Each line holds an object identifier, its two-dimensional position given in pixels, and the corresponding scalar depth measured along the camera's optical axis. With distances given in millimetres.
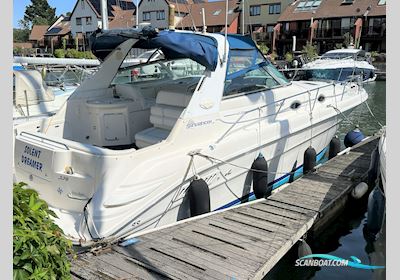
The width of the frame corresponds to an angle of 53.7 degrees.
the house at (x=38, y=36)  66844
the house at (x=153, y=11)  49875
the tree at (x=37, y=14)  92375
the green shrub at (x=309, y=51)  36656
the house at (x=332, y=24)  41219
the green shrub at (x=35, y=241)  2197
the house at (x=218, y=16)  47578
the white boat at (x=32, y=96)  9664
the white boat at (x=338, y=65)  25047
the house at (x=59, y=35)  60625
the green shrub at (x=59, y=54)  38025
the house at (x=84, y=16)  56125
